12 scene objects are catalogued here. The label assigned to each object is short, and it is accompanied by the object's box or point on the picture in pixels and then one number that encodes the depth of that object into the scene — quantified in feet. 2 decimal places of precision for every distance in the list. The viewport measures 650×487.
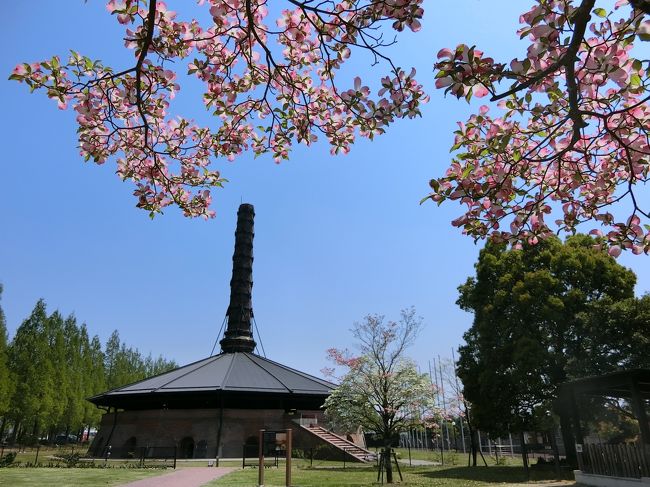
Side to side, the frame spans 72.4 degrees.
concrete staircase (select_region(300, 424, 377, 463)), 92.78
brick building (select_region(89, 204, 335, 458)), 96.27
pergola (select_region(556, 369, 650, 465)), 40.50
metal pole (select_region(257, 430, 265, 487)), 44.95
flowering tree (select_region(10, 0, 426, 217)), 14.10
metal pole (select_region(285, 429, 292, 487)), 43.71
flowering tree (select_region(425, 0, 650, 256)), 10.96
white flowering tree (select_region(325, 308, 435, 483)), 57.11
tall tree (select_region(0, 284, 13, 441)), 110.11
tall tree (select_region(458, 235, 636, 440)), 66.39
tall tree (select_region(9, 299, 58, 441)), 122.62
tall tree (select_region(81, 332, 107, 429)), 164.55
